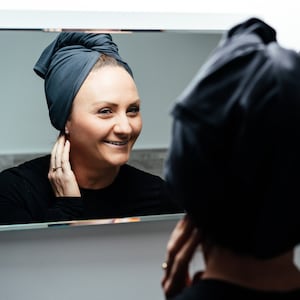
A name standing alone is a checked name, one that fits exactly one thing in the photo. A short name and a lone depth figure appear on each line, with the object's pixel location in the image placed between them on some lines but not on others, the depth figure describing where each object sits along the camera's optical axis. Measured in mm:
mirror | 1461
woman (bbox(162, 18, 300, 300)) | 680
